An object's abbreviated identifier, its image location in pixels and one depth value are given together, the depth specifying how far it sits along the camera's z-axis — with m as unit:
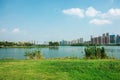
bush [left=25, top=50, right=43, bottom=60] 8.98
